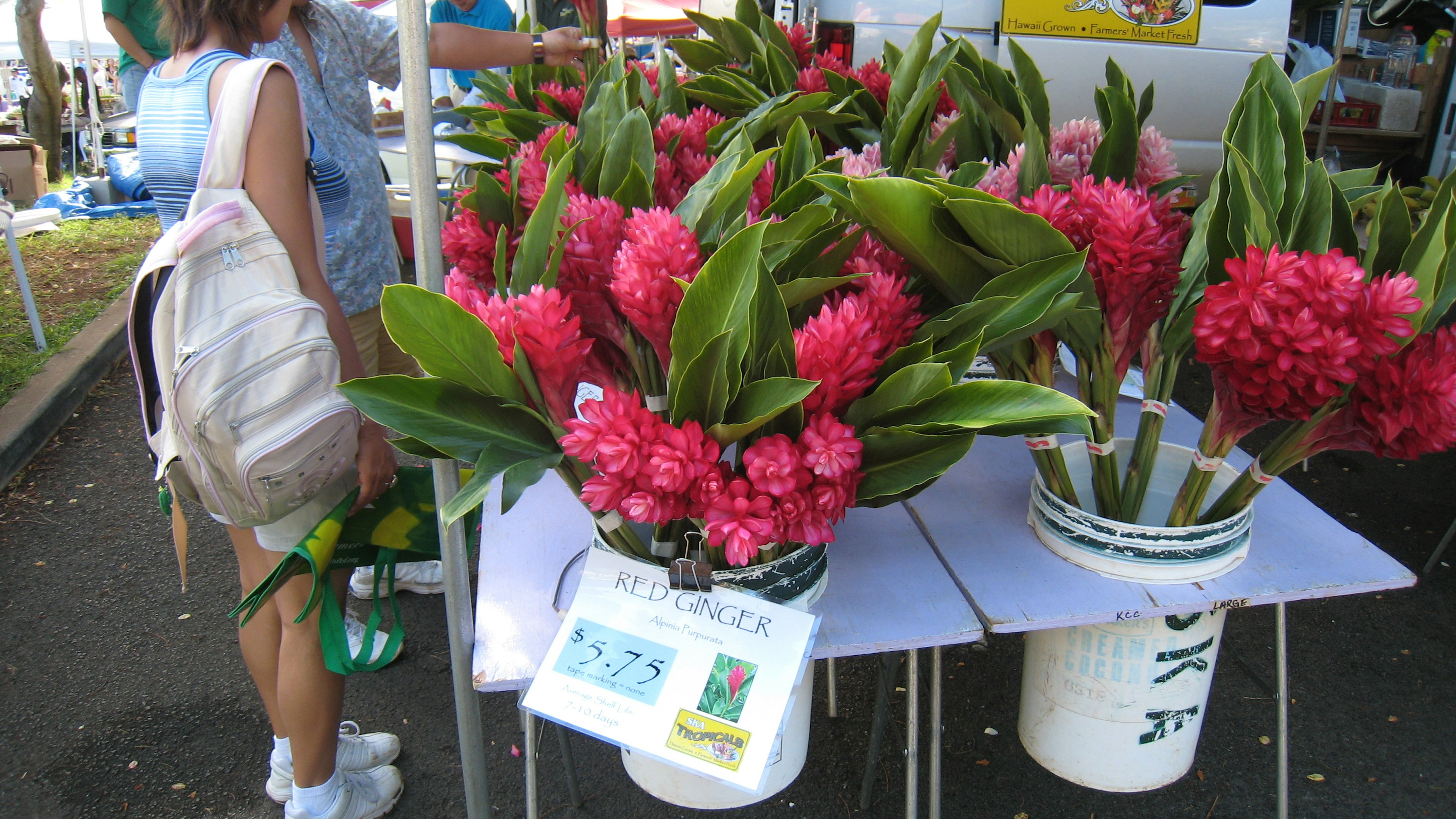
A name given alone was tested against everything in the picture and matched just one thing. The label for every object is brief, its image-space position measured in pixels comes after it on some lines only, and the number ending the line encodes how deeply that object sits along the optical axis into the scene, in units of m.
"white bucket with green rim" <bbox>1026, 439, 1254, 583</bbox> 1.13
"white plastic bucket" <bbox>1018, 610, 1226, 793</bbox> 1.21
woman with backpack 1.30
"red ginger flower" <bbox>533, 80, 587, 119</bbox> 2.02
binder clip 0.95
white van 3.87
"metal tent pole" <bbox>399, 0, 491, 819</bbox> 0.96
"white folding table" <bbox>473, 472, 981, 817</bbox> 1.07
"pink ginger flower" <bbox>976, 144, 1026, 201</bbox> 1.13
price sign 0.90
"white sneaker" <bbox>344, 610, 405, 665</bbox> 2.28
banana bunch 2.34
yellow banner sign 3.95
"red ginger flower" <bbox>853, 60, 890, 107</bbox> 1.97
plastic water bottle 4.64
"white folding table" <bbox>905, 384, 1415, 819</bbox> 1.12
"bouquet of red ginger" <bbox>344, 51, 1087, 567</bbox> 0.81
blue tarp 6.97
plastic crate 4.45
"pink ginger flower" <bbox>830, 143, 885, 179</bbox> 1.18
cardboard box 6.75
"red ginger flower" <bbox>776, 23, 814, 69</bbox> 2.35
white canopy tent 9.02
